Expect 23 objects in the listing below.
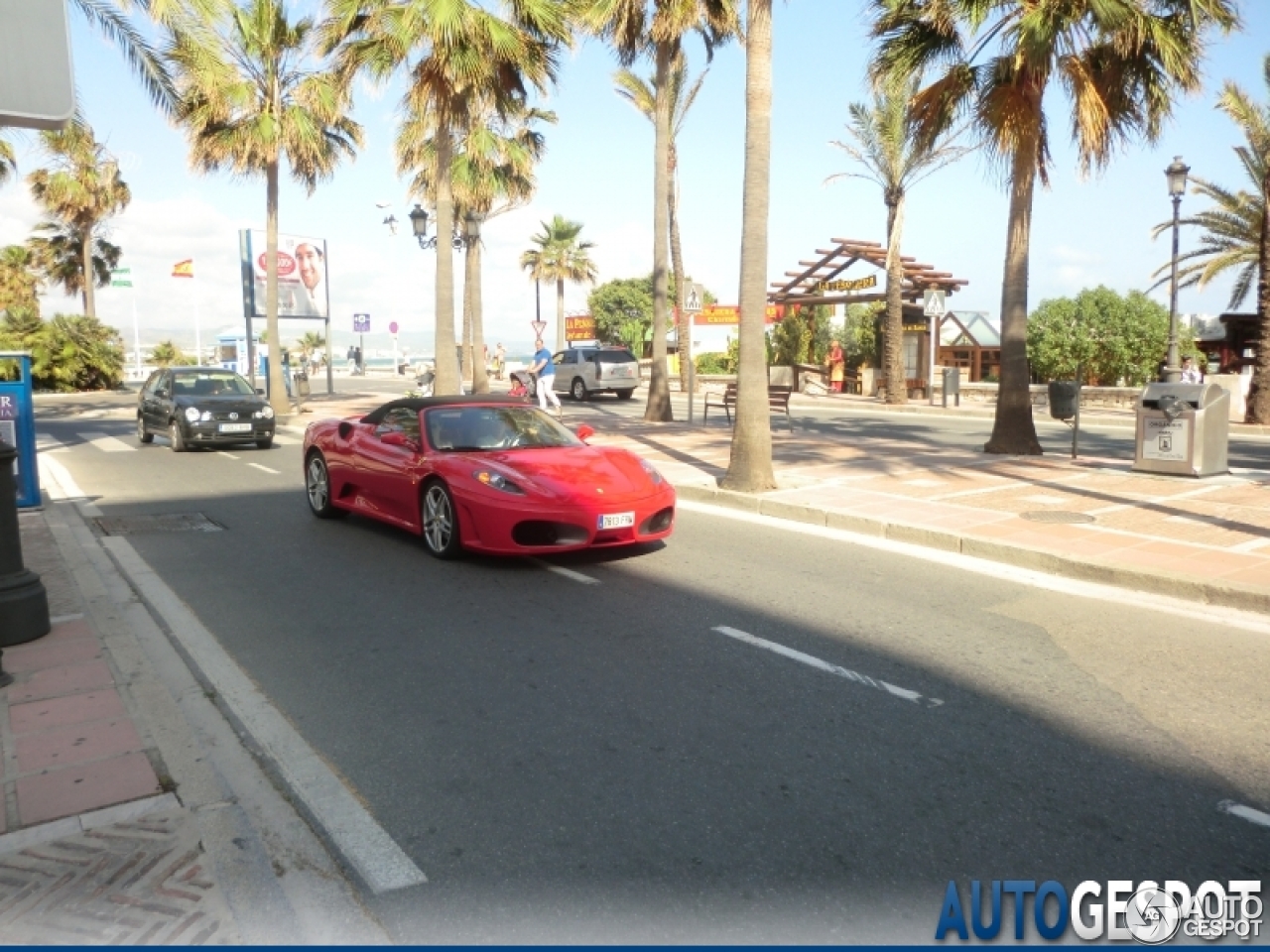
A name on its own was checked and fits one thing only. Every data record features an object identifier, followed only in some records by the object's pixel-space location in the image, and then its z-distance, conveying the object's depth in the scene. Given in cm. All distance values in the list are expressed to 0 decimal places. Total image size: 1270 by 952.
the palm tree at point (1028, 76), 1399
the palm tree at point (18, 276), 4812
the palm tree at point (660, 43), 2081
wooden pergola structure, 3266
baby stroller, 3059
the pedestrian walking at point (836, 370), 3734
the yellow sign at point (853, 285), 3378
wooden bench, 2029
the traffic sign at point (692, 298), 2142
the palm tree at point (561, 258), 6488
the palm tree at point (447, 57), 1923
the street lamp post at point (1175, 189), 2152
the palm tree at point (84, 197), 4238
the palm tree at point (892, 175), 2977
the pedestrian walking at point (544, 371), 2570
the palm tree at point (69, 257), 4762
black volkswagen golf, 1808
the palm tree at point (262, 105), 2478
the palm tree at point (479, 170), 2894
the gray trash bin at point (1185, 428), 1217
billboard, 3522
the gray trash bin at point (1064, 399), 1453
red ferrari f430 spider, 814
